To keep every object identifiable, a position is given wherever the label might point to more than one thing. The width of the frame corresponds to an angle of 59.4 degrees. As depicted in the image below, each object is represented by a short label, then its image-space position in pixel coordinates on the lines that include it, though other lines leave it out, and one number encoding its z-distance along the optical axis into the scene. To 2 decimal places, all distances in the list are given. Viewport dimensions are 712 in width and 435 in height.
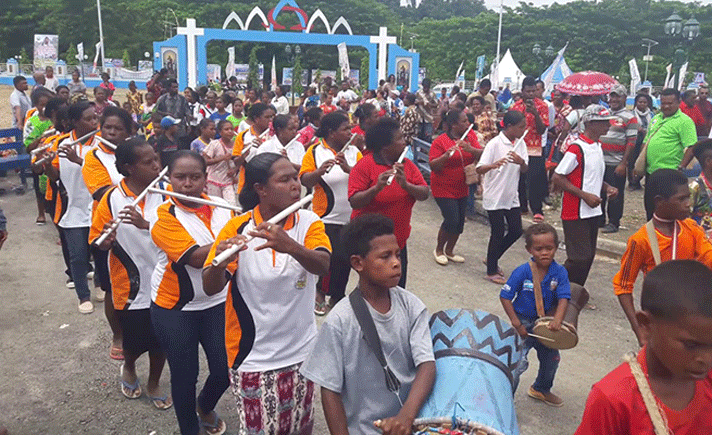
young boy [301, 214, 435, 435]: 2.54
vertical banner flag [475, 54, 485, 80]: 31.09
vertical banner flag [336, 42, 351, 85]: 32.12
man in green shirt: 8.01
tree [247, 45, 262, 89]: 45.71
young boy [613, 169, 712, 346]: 3.67
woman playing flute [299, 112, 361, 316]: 5.74
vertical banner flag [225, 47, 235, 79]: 36.37
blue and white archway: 36.72
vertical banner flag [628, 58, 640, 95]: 22.12
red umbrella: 11.21
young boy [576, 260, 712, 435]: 1.75
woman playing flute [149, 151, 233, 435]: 3.35
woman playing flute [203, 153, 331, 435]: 3.02
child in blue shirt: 4.13
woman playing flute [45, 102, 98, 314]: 5.59
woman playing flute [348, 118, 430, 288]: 5.07
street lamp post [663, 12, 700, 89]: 14.30
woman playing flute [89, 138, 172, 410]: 4.09
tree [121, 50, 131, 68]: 50.56
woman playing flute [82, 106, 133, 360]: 4.79
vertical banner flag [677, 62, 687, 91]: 15.39
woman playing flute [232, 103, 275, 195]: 7.55
